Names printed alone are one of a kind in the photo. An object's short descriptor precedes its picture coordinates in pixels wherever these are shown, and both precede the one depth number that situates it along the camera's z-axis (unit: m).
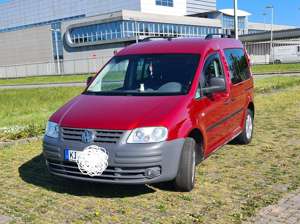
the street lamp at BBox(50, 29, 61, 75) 86.50
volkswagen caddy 5.00
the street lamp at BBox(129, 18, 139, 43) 70.85
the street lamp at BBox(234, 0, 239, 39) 21.88
